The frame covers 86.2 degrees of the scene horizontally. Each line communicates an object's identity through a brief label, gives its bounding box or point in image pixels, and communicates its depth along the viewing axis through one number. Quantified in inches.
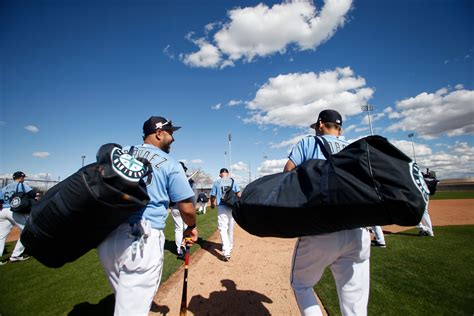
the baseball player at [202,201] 756.6
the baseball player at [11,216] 270.8
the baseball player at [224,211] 264.3
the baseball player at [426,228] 344.2
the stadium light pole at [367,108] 1376.7
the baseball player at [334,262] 86.8
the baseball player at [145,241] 84.3
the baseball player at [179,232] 277.0
